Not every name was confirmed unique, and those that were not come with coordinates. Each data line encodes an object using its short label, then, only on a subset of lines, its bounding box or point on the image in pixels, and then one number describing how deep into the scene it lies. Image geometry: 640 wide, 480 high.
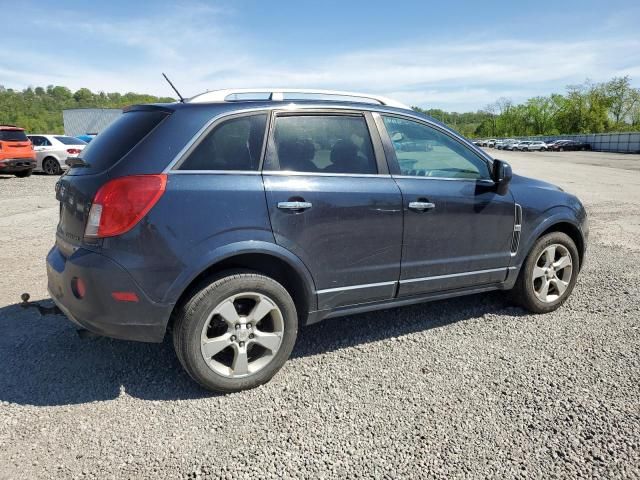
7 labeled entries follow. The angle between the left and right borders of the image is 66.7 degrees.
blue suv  2.70
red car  15.70
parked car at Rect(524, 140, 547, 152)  63.77
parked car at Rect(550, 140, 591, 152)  61.28
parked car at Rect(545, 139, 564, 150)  62.88
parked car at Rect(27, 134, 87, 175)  18.19
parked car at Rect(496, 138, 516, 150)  71.56
